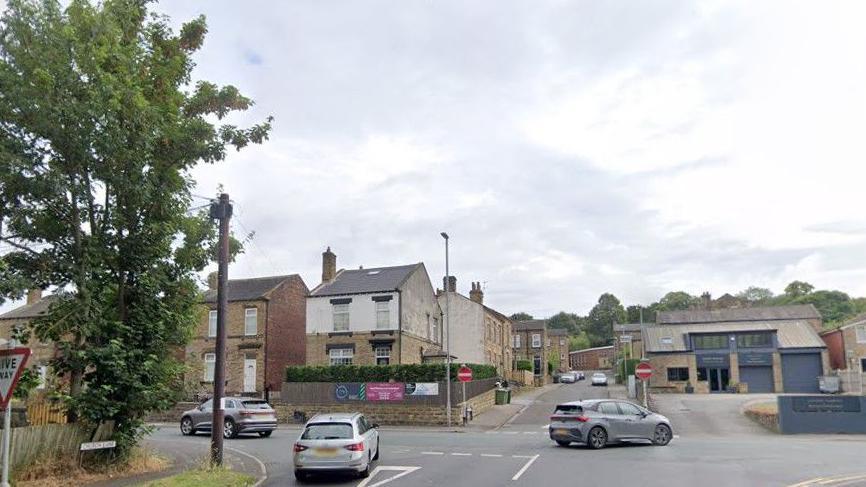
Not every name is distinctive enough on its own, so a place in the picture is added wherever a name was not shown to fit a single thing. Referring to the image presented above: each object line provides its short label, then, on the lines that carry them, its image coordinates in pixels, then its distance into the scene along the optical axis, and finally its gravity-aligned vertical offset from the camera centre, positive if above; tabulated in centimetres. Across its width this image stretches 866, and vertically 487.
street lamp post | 3338 -148
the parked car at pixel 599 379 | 6600 -241
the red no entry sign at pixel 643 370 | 3195 -79
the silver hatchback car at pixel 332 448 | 1474 -194
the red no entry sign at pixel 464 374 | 3428 -92
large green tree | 1432 +371
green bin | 4416 -264
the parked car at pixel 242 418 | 2622 -232
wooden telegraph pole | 1606 +77
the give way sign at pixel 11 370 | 1077 -15
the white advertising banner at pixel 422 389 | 3484 -167
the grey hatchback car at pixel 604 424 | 2062 -211
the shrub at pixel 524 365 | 6856 -103
